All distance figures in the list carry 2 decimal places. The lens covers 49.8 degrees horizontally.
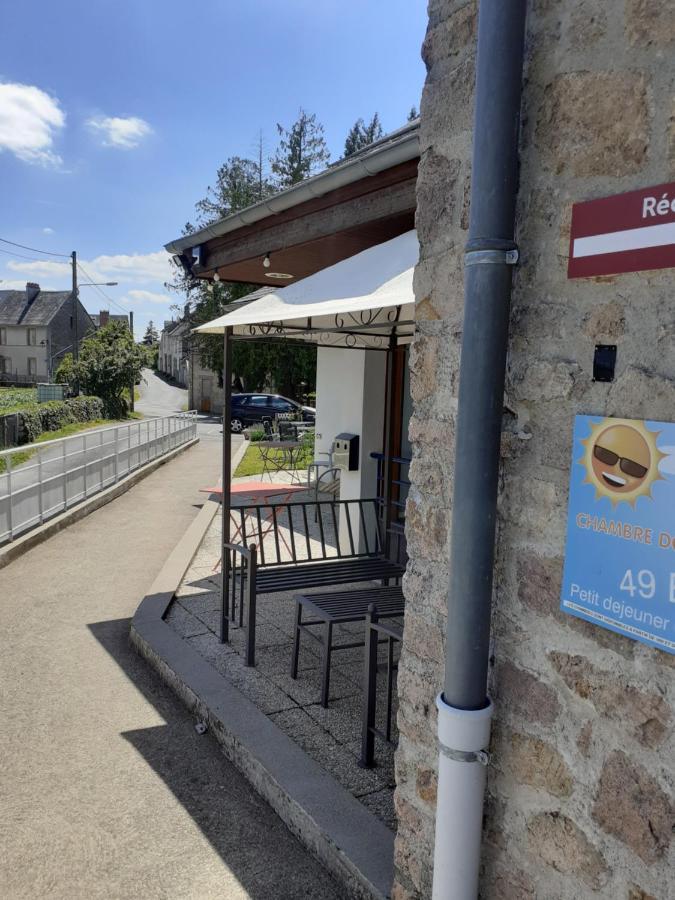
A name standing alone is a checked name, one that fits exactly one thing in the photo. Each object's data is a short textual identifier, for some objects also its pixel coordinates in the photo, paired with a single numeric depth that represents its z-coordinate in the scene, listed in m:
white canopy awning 3.41
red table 8.18
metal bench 4.48
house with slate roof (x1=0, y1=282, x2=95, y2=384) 57.38
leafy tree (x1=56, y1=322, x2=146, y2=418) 30.67
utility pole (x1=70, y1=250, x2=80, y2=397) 31.19
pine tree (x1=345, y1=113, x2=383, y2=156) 41.50
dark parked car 27.27
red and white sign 1.49
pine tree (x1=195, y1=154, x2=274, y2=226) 37.47
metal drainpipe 1.74
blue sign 1.48
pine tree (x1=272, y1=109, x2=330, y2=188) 37.72
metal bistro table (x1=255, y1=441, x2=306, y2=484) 13.34
